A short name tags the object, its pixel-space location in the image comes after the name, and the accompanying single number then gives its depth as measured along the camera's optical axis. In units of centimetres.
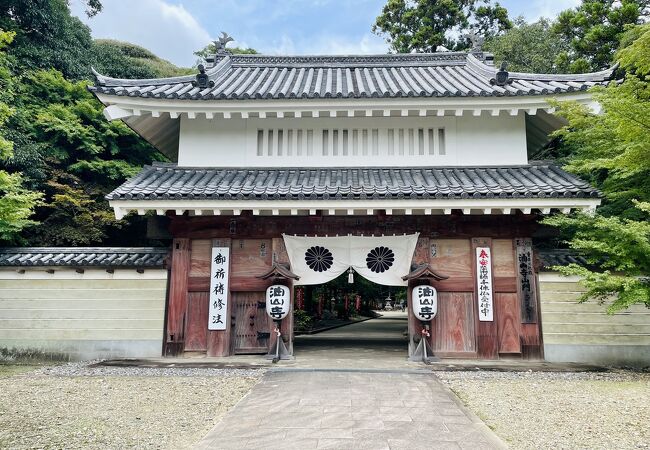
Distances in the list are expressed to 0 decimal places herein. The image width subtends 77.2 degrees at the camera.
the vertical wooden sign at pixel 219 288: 929
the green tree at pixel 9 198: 691
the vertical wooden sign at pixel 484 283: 916
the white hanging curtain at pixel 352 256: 941
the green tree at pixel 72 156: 1473
